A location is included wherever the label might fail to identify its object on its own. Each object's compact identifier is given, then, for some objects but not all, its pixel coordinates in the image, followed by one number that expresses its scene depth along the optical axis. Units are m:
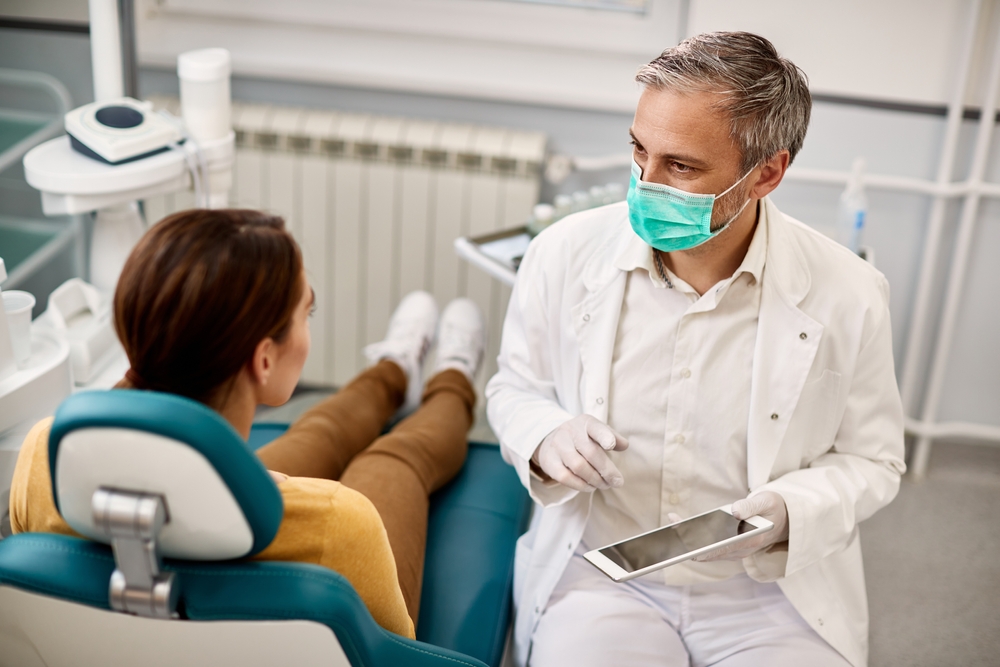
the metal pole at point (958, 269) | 2.16
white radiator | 2.31
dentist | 1.24
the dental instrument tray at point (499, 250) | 1.82
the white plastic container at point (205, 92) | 1.70
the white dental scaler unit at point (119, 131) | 1.57
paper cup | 1.33
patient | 0.82
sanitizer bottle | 2.02
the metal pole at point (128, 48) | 1.88
